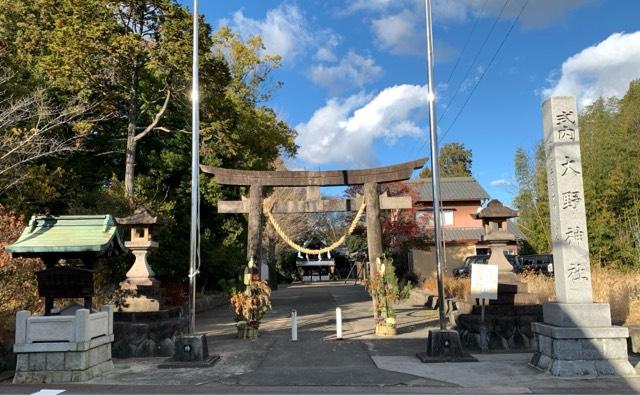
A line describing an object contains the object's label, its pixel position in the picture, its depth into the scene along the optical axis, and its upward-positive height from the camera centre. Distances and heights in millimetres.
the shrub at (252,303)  13840 -1147
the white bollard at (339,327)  13562 -1795
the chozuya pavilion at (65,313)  9359 -979
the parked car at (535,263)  25131 -403
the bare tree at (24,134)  15102 +4011
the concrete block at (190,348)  10686 -1800
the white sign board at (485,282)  11953 -600
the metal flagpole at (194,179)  11102 +1792
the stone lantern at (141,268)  12992 -178
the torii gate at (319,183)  15953 +2365
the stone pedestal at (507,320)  12188 -1528
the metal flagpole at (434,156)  11305 +2263
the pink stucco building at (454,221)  36438 +2604
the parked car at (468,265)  26066 -488
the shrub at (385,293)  14000 -964
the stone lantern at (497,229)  14461 +764
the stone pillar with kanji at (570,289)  8906 -622
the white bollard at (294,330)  13500 -1848
